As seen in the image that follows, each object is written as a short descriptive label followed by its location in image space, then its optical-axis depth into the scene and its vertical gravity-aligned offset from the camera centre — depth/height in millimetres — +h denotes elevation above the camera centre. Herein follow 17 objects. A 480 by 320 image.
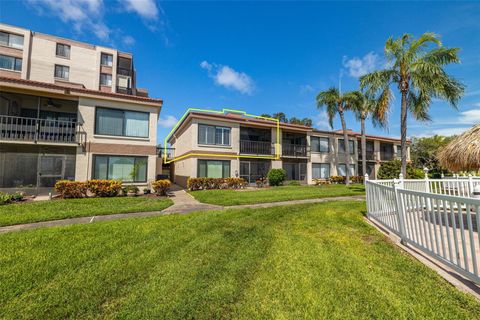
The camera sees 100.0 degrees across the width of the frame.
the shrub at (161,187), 12398 -846
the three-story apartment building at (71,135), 11562 +2368
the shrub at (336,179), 23000 -685
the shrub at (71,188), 10586 -796
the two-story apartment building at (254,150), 17188 +2443
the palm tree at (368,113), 14273 +5097
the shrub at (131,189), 11948 -938
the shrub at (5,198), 8938 -1130
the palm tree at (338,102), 20344 +7369
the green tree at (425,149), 33781 +4240
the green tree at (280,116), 51591 +14739
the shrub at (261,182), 18438 -848
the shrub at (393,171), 19438 +187
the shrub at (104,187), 11210 -786
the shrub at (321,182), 21928 -976
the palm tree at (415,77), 11642 +5935
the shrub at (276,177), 18594 -361
